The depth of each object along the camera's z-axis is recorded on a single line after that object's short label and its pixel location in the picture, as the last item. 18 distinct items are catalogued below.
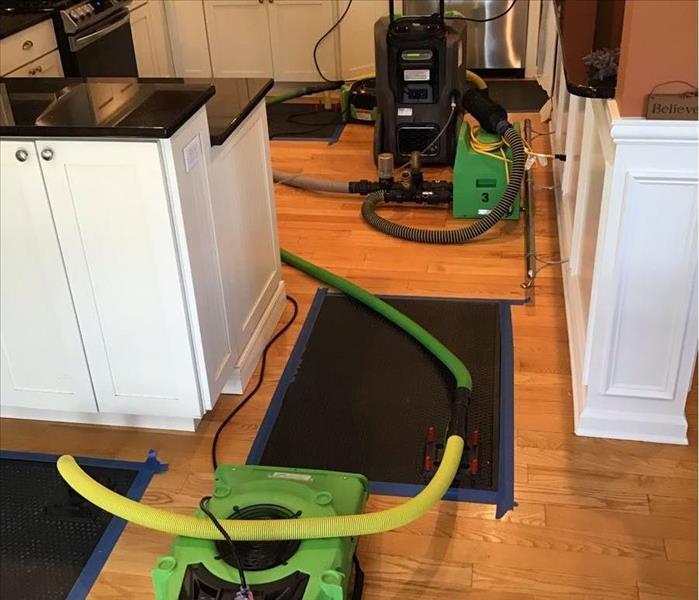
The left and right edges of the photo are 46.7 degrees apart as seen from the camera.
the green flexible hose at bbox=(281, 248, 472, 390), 2.40
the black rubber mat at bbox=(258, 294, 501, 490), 2.19
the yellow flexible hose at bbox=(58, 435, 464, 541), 1.55
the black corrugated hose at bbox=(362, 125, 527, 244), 3.19
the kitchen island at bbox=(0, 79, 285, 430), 1.87
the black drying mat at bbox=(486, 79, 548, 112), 4.61
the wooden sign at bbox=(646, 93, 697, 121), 1.75
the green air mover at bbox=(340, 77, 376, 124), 4.45
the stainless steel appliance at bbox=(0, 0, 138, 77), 3.75
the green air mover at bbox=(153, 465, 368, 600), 1.51
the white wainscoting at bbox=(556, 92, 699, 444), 1.82
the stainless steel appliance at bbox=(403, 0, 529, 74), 4.79
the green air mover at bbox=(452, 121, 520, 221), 3.34
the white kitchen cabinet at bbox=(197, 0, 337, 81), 4.89
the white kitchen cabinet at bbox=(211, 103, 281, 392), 2.23
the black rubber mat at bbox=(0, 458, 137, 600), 1.87
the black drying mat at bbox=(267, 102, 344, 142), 4.48
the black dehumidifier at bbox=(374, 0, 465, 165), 3.65
